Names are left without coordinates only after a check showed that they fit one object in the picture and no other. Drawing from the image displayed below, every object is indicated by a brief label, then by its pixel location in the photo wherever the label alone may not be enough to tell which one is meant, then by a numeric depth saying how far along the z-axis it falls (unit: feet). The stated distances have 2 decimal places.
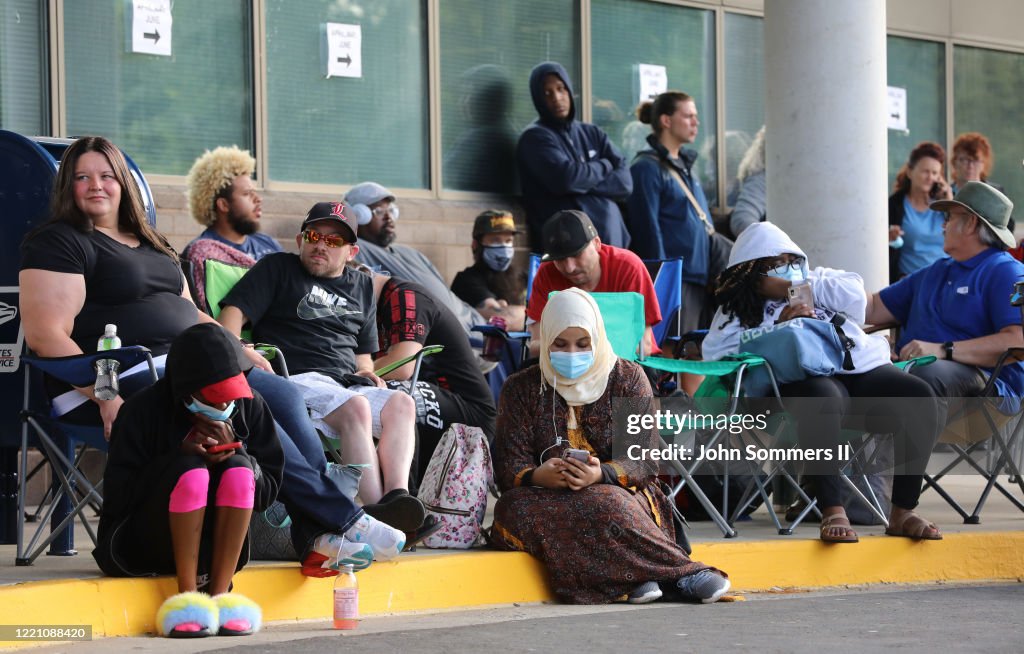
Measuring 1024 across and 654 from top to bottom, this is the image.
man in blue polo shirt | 48.71
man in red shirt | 48.39
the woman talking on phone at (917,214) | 70.13
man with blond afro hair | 54.44
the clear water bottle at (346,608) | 33.81
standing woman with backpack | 66.49
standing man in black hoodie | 64.54
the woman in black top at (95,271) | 37.22
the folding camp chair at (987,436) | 48.42
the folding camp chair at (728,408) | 45.16
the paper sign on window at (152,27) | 59.52
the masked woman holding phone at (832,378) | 44.57
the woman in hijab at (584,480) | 38.50
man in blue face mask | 61.36
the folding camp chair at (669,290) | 53.01
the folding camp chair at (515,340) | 51.08
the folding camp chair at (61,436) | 36.35
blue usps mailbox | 40.70
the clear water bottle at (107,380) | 36.04
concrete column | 58.80
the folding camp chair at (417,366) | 42.77
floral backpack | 40.96
